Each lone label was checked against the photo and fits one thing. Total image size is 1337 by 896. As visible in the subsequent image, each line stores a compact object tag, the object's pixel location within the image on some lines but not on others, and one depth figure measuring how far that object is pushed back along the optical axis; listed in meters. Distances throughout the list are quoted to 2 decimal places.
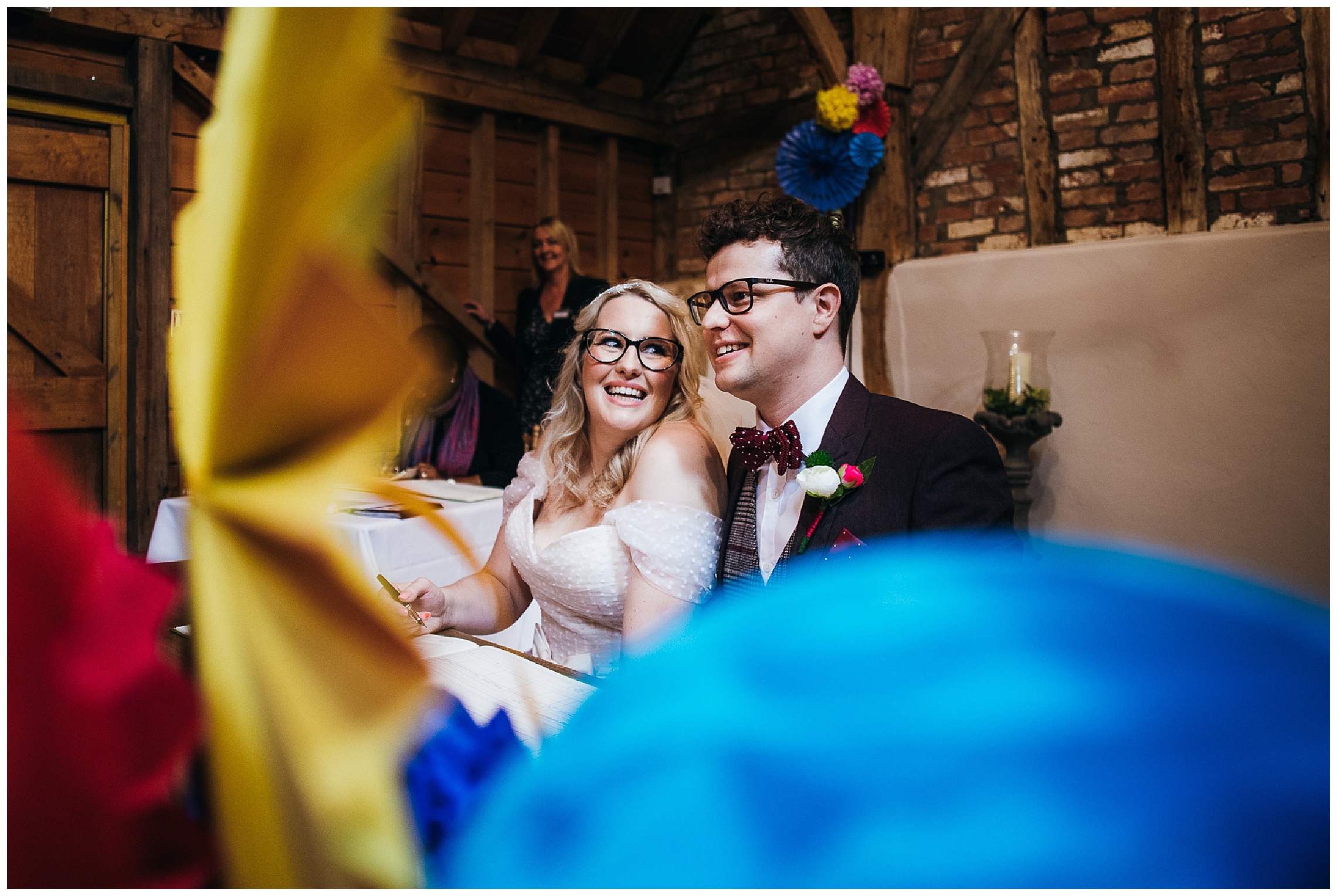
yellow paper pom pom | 4.24
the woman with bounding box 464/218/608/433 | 5.04
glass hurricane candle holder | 3.98
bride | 1.58
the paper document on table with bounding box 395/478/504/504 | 3.22
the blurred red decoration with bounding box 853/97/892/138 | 4.38
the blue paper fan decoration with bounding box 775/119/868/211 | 4.43
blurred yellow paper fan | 0.21
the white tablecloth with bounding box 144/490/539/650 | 2.75
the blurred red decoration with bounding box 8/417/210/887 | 0.22
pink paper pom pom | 4.30
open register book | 0.97
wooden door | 4.21
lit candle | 4.00
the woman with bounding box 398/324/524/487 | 3.97
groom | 1.49
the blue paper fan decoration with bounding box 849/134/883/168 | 4.36
